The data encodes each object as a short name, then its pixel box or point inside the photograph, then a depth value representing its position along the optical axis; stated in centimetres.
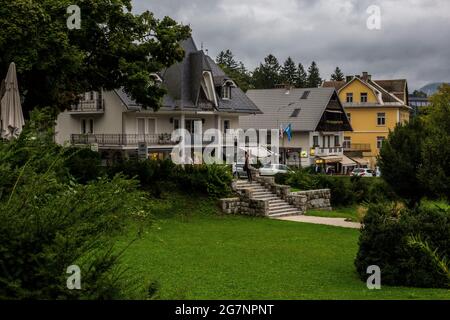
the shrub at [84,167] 2516
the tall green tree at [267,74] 12725
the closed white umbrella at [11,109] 2069
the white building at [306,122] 6750
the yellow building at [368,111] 7900
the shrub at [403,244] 1402
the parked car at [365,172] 5952
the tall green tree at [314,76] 13325
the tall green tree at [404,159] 2555
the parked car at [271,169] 4798
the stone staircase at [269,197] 3022
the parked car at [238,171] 3748
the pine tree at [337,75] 14038
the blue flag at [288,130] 6053
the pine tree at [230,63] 13081
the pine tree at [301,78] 12870
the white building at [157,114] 4600
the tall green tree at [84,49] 2278
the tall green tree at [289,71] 12950
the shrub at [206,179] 2870
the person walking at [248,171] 3341
